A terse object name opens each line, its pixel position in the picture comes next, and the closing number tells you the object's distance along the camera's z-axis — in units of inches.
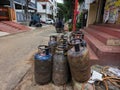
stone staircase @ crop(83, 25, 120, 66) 74.4
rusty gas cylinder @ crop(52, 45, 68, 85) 62.6
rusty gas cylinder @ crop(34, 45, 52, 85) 62.1
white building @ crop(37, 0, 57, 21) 806.8
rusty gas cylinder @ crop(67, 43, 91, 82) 55.4
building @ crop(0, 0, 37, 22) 334.8
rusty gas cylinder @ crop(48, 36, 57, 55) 90.2
